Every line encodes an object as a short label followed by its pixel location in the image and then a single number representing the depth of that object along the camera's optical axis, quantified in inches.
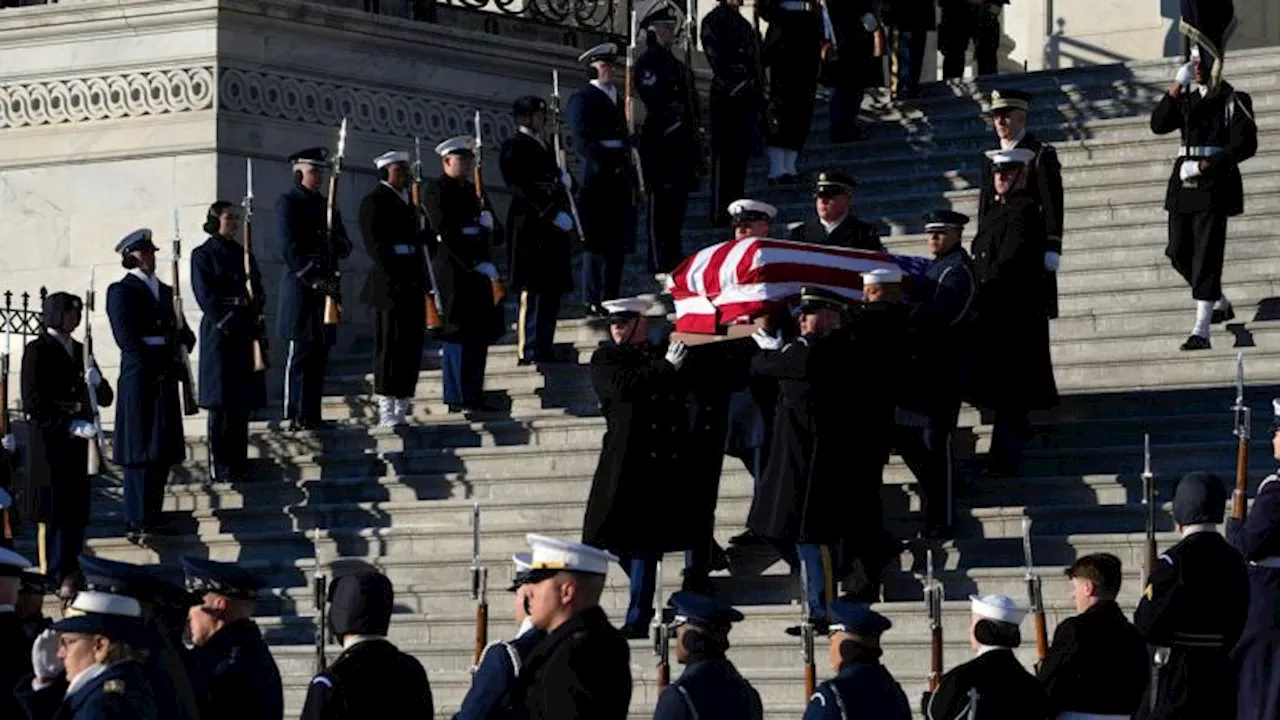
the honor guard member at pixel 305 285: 917.8
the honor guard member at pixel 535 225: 921.5
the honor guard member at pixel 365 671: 514.9
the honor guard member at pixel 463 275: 898.1
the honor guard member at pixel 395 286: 904.9
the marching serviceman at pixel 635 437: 764.0
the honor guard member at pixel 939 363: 779.4
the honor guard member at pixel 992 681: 557.6
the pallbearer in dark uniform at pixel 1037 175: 831.1
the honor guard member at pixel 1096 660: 589.9
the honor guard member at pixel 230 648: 555.8
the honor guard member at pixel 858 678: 555.2
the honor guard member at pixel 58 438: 858.8
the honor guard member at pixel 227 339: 899.4
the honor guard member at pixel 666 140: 956.6
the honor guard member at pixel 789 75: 1005.2
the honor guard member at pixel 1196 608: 623.2
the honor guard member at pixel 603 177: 941.2
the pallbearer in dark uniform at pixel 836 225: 835.4
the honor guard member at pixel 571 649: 507.8
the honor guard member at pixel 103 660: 479.2
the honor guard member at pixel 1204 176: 856.3
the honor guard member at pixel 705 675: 568.1
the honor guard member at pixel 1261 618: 648.4
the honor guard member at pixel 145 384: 880.3
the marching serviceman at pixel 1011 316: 805.9
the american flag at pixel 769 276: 817.5
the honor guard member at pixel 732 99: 982.4
